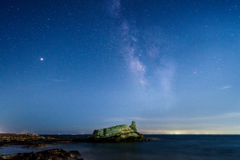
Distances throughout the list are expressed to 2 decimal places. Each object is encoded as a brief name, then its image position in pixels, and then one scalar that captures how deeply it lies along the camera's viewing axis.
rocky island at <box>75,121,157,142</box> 67.46
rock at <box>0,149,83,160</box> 19.61
